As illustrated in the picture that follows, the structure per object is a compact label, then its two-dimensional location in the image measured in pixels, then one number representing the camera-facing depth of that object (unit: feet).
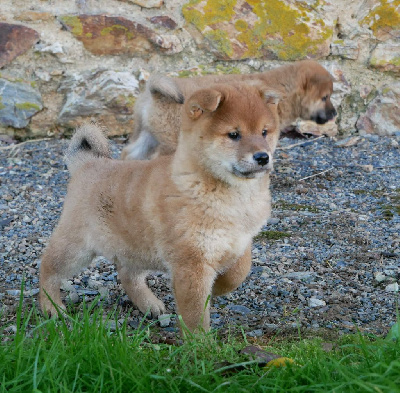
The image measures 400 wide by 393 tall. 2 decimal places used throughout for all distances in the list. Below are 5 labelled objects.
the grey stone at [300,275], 13.22
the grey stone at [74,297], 12.84
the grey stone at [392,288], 12.44
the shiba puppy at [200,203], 10.15
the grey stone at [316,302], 12.07
